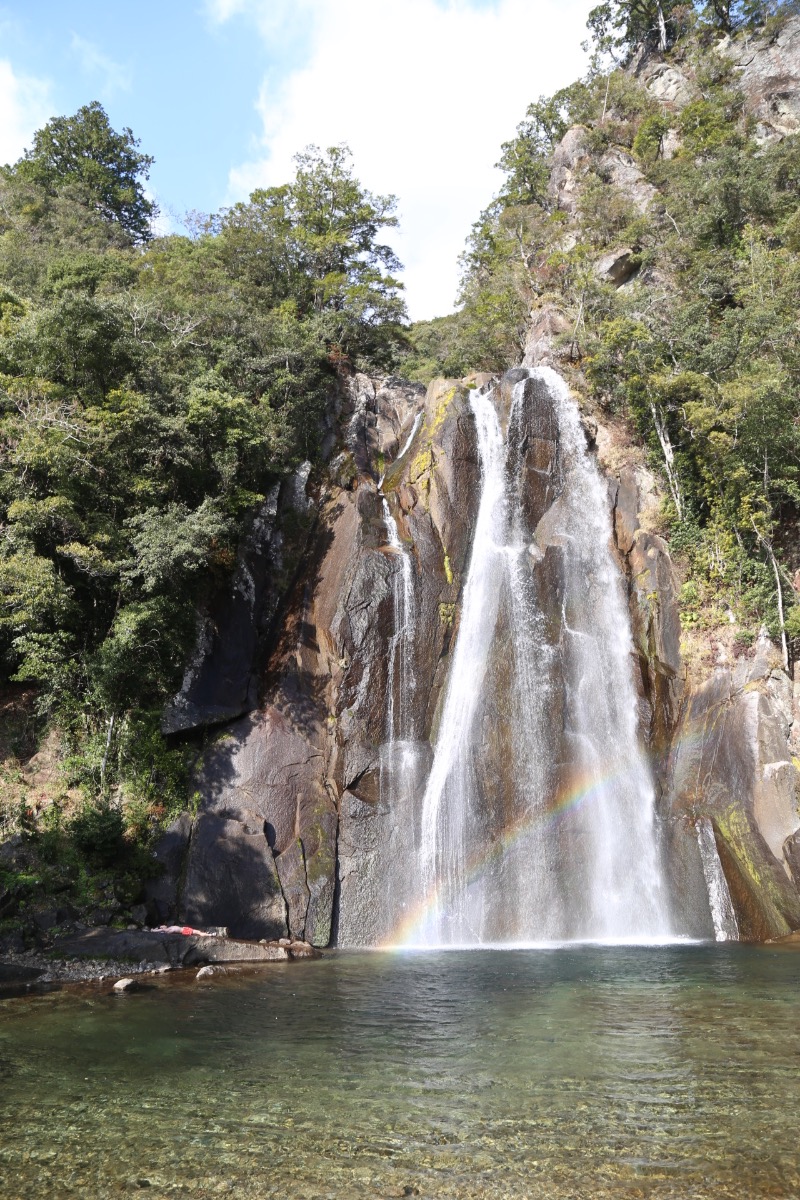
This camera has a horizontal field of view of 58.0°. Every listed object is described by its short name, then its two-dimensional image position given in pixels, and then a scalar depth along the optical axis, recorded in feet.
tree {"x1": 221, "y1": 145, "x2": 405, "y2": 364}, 101.86
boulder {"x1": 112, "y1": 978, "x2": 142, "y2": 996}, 34.31
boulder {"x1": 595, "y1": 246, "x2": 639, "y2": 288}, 112.98
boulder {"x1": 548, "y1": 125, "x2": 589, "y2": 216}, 135.85
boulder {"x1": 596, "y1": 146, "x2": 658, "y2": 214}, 124.67
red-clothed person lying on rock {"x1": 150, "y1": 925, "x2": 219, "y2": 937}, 42.91
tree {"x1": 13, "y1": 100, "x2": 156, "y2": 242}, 148.15
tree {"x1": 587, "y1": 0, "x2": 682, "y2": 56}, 160.76
